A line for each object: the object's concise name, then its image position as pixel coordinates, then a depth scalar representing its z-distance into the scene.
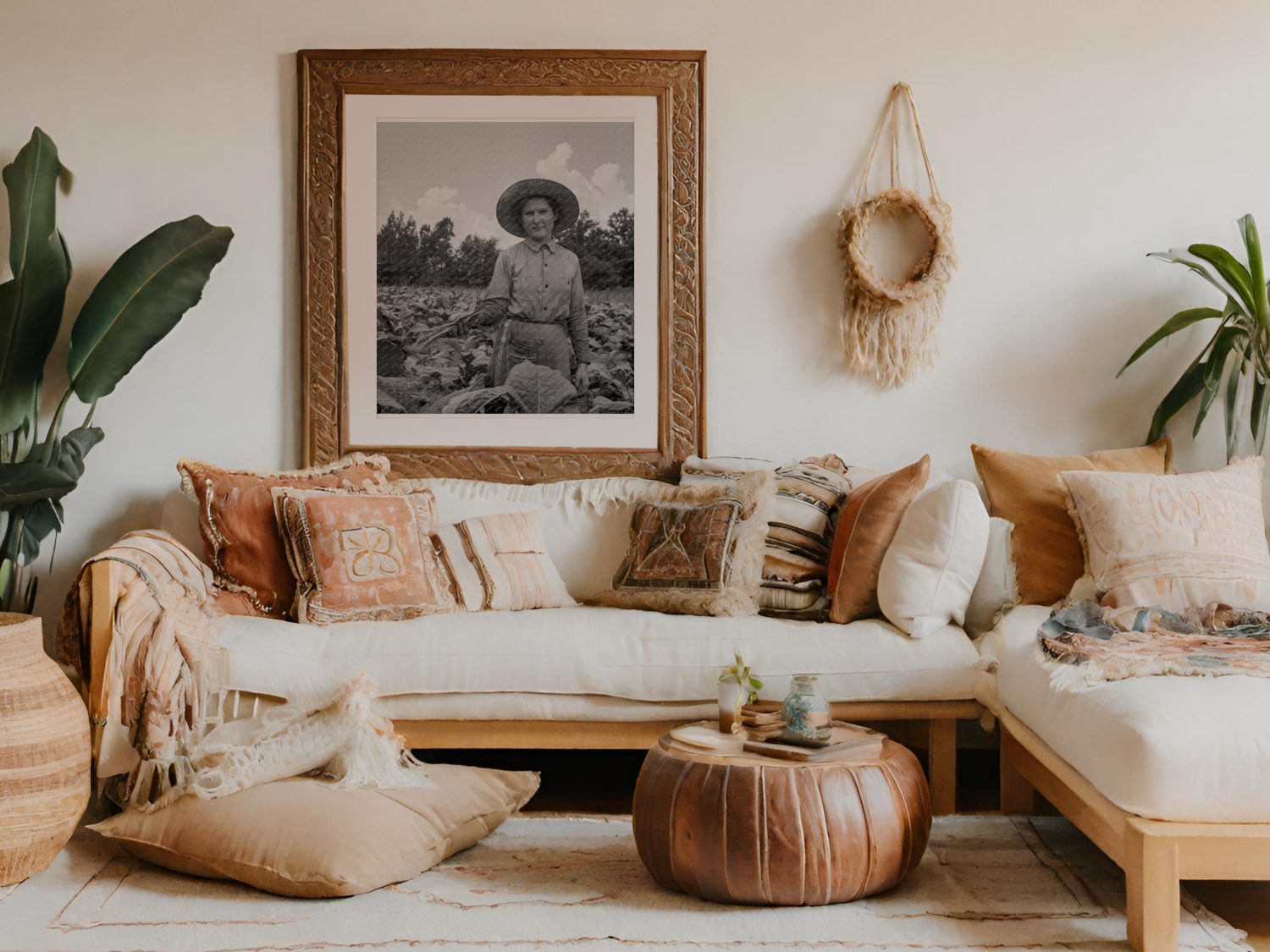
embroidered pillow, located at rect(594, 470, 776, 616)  2.98
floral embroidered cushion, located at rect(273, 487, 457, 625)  2.92
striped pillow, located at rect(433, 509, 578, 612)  3.06
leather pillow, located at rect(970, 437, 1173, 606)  3.04
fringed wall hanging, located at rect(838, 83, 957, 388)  3.41
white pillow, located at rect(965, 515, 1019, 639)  3.05
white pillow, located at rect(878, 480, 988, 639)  2.77
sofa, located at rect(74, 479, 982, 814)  2.67
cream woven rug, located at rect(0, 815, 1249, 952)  1.94
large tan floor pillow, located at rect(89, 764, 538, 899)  2.11
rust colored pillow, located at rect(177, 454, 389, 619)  3.06
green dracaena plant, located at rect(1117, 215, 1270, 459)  3.16
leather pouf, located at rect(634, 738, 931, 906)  1.99
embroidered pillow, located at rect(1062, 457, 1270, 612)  2.71
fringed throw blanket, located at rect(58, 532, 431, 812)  2.40
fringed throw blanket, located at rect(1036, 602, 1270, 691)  2.18
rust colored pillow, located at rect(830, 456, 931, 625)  2.89
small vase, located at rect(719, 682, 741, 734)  2.27
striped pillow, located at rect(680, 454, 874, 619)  3.02
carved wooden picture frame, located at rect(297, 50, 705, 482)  3.48
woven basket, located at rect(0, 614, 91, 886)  2.18
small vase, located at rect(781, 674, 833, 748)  2.12
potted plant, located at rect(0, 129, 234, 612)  3.20
